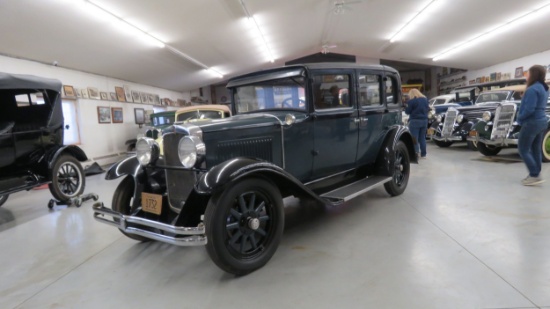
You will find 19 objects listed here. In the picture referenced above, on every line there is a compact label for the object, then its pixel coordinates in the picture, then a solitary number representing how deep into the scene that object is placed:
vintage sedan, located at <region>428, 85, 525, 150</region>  7.06
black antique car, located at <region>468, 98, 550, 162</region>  5.81
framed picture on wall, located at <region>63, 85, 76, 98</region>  7.94
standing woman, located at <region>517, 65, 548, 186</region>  3.90
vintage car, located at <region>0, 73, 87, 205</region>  4.15
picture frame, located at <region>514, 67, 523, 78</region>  11.73
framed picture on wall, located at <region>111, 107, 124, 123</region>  10.09
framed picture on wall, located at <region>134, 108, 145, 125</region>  11.53
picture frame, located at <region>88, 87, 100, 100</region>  8.94
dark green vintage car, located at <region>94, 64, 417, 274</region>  2.19
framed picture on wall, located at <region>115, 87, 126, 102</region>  10.42
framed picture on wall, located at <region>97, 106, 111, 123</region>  9.36
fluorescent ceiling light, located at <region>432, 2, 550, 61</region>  8.23
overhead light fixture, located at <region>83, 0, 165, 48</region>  5.79
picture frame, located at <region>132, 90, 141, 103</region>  11.51
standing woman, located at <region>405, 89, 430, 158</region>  6.36
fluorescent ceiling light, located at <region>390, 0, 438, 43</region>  8.37
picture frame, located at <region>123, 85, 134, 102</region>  10.95
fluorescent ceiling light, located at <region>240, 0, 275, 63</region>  7.88
